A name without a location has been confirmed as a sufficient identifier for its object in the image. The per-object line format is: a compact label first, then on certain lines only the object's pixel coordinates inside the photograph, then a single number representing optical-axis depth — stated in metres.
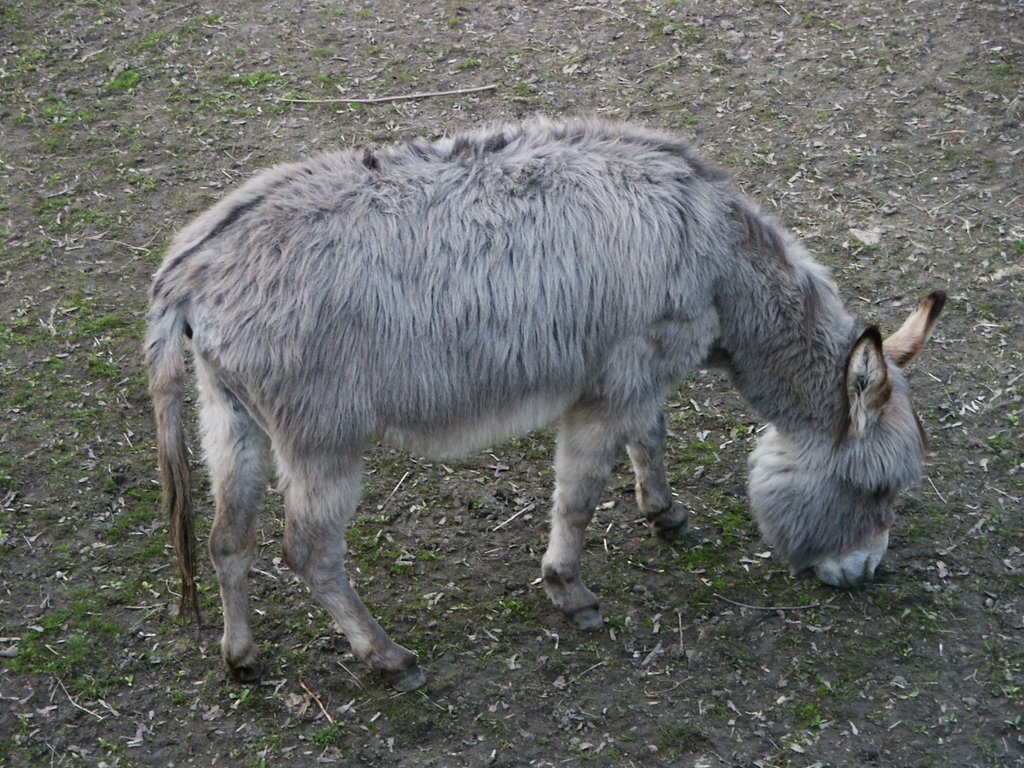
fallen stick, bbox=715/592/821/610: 4.50
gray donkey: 3.65
